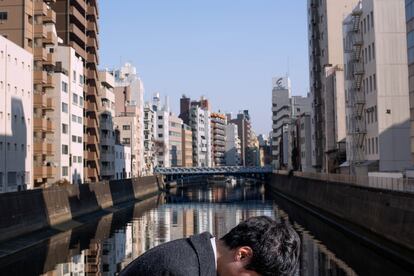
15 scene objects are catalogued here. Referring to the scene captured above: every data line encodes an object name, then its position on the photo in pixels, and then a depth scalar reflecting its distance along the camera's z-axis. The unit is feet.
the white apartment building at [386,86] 185.02
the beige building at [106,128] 326.44
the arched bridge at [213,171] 459.73
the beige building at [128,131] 424.58
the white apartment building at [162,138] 589.32
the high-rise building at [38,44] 209.67
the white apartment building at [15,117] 176.14
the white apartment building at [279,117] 591.13
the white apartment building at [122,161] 360.69
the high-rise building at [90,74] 285.84
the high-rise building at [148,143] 498.36
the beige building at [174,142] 629.51
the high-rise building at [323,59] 294.46
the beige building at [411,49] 131.39
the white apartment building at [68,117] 239.30
